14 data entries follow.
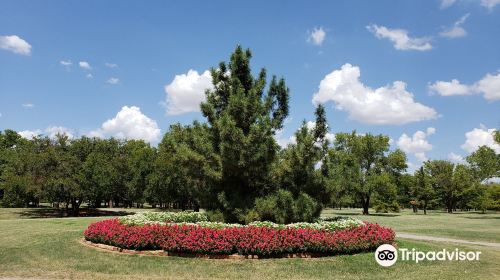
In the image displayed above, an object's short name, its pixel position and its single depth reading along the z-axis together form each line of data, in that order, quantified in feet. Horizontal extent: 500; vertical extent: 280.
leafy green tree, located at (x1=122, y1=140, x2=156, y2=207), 170.71
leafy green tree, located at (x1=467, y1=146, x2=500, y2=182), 182.18
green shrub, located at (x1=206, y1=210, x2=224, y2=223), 60.29
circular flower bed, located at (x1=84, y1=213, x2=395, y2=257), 44.88
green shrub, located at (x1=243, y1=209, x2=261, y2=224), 56.85
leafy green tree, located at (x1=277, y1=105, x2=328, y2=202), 56.13
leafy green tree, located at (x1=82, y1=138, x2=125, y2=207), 146.20
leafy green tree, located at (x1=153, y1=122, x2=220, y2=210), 59.72
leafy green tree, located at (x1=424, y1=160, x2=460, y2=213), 241.96
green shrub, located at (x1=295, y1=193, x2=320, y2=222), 56.95
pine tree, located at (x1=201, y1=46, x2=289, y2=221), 55.62
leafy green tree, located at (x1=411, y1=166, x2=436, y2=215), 230.89
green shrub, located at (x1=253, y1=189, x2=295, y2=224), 56.39
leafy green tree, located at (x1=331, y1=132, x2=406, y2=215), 195.91
